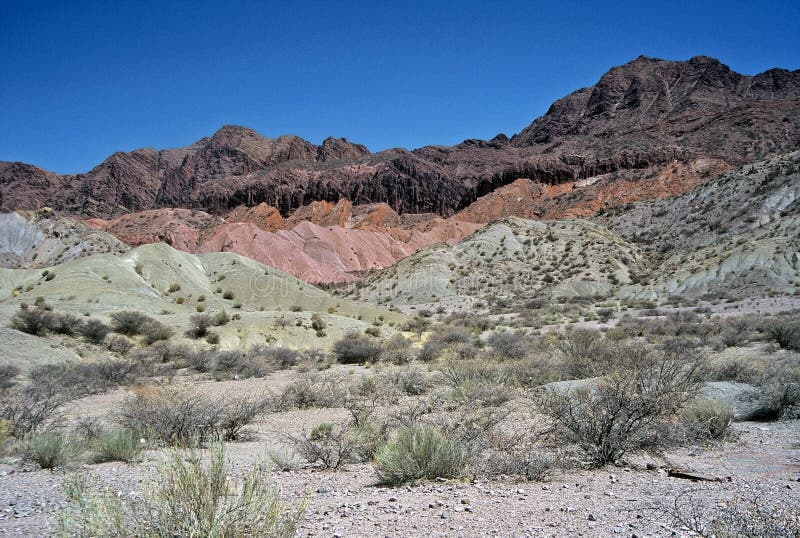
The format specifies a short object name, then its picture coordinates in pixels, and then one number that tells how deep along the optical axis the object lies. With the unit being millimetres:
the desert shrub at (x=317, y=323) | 28781
